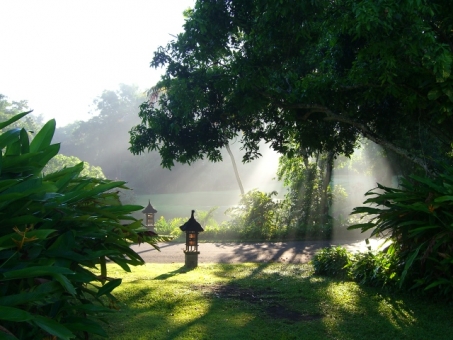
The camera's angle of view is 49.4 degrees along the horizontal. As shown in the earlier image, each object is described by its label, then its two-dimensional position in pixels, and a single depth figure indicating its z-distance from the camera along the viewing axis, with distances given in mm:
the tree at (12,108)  51838
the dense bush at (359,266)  7367
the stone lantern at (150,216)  20927
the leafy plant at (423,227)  5949
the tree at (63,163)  33062
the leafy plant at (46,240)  3150
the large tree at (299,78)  6188
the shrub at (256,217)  18812
